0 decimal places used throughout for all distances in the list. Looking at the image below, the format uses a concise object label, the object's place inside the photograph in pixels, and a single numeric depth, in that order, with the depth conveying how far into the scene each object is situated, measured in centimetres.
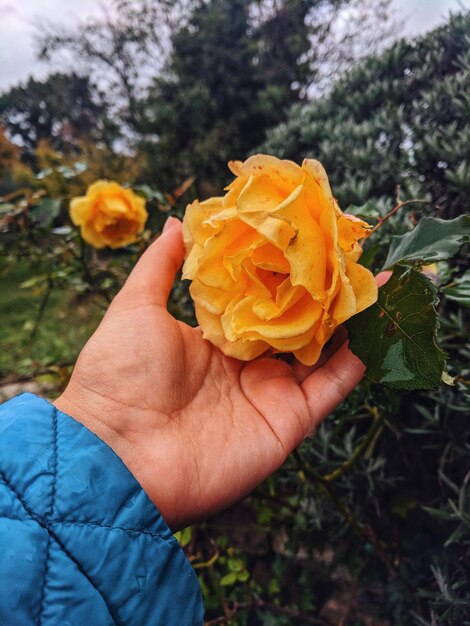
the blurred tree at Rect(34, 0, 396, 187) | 520
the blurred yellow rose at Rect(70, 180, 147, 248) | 48
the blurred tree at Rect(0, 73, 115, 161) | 826
